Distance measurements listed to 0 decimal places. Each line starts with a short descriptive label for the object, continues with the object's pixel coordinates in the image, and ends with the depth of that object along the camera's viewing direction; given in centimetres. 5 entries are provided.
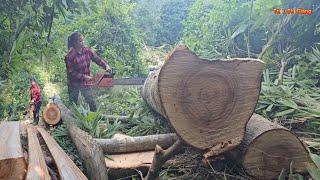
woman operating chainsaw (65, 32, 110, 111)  543
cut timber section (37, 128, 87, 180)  198
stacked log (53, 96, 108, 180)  252
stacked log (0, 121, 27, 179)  169
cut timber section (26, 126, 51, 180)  178
